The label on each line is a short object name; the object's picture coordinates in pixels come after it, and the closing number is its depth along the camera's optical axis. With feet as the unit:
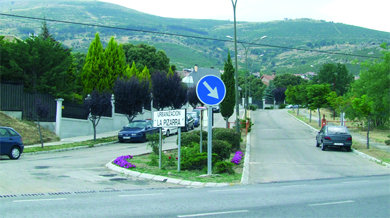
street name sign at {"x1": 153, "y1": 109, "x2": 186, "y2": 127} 45.29
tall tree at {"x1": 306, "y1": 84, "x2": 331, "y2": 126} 138.31
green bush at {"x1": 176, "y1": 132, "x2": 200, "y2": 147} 67.38
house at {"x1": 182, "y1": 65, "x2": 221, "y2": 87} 285.23
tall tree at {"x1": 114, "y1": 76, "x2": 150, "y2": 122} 110.32
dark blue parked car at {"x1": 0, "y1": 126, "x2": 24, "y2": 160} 59.88
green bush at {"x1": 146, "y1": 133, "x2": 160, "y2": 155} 56.78
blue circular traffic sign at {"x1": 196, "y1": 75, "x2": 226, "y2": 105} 40.24
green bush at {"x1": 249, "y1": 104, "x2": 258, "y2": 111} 283.28
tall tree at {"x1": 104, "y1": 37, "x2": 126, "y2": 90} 130.41
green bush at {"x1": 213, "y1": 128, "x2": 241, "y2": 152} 70.03
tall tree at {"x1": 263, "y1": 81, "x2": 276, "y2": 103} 376.97
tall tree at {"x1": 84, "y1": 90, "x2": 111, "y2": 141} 91.76
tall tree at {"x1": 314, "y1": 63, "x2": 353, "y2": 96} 240.75
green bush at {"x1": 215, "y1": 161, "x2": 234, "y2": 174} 45.62
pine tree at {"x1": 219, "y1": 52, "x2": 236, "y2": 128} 98.69
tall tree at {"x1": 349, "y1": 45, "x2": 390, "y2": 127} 87.92
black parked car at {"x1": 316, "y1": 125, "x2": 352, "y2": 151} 80.79
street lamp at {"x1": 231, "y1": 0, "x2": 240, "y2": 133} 85.35
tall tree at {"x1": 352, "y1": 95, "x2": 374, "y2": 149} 83.05
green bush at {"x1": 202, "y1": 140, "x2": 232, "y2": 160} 51.93
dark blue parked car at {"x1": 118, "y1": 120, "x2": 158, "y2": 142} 95.47
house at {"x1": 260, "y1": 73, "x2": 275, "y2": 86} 505.13
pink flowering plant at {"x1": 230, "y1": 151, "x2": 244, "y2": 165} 55.31
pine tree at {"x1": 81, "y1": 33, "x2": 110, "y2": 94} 126.62
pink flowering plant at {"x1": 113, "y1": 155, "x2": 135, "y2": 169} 49.42
